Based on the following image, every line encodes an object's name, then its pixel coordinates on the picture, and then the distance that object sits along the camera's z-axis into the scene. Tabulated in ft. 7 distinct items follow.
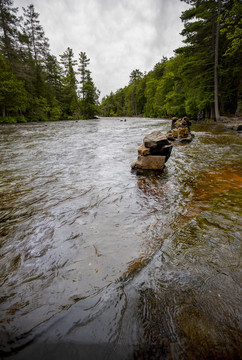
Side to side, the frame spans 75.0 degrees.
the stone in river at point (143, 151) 16.82
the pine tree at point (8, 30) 74.49
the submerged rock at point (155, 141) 16.40
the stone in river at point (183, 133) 33.75
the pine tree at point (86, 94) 162.20
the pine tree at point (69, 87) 146.82
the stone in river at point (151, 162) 15.87
